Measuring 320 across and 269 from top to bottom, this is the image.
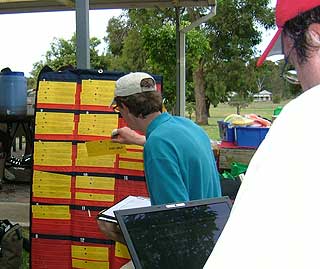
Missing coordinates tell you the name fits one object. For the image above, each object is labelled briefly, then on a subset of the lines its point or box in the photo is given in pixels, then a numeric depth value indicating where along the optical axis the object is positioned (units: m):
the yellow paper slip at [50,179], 4.20
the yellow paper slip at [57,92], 4.19
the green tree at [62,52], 34.31
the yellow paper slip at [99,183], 4.13
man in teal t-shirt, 2.09
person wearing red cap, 0.66
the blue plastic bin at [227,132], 5.89
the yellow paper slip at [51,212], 4.22
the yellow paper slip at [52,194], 4.21
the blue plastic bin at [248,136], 5.61
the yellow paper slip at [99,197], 4.13
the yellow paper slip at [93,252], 4.14
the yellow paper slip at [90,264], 4.14
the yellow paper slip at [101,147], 3.77
